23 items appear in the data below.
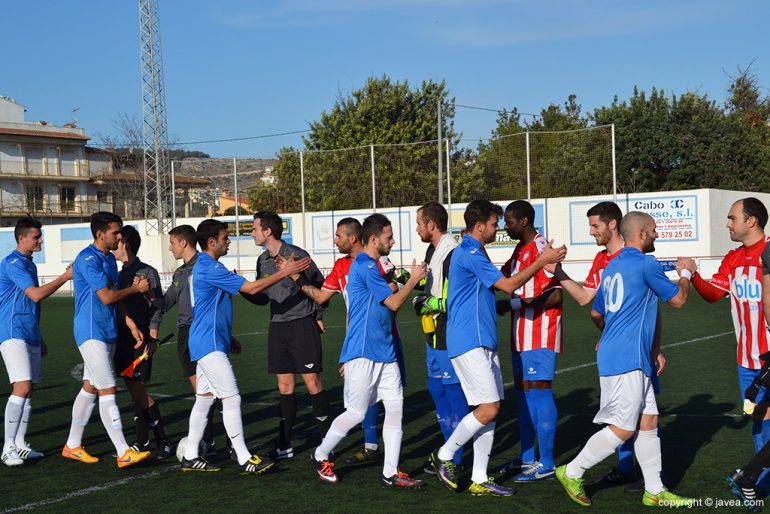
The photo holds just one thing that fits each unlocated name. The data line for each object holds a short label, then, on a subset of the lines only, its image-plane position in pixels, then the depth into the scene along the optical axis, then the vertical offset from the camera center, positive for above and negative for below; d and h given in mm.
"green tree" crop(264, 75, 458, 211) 33062 +2364
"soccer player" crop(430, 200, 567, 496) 5855 -713
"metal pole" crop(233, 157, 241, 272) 33219 +303
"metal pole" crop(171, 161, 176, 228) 35062 +1877
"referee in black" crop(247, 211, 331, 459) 7414 -867
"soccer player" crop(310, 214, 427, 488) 6258 -872
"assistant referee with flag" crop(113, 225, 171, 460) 7652 -986
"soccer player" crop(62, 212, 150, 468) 6996 -581
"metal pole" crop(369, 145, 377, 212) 32659 +1591
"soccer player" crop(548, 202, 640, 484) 6309 -341
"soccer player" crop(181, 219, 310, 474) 6656 -784
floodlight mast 38250 +5950
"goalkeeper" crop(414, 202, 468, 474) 6605 -599
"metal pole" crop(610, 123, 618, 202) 27875 +1652
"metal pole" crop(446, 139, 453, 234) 30572 +1696
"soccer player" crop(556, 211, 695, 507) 5453 -829
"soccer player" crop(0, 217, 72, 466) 7523 -714
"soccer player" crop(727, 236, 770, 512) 5309 -1523
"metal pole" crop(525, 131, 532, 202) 30719 +1688
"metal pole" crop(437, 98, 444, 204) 30497 +2072
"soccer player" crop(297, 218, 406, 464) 6832 -408
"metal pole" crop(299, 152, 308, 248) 33312 +2006
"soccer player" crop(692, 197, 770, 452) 5711 -470
